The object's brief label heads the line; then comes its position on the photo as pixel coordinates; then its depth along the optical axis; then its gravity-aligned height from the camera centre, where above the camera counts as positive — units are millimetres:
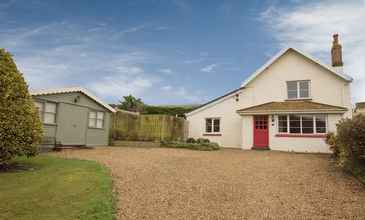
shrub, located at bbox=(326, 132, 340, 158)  11486 -387
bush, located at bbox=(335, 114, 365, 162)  6859 -55
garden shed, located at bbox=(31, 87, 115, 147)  14672 +743
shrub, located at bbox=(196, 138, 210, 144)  18331 -732
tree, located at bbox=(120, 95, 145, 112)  34906 +3719
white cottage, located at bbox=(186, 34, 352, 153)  17011 +2093
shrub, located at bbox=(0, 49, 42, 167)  7664 +301
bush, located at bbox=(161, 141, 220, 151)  17125 -1020
